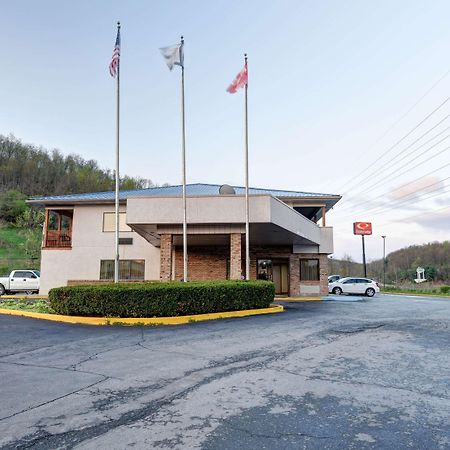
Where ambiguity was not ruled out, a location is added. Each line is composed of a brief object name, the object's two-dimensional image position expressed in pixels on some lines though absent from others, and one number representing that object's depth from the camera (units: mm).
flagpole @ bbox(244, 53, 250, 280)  15859
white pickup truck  27047
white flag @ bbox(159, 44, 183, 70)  16328
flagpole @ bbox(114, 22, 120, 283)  15527
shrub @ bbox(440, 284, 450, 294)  35538
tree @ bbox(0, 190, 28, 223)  59938
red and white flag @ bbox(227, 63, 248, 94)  17500
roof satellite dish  20141
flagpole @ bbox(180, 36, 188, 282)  15742
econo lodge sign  56438
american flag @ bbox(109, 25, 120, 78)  15784
